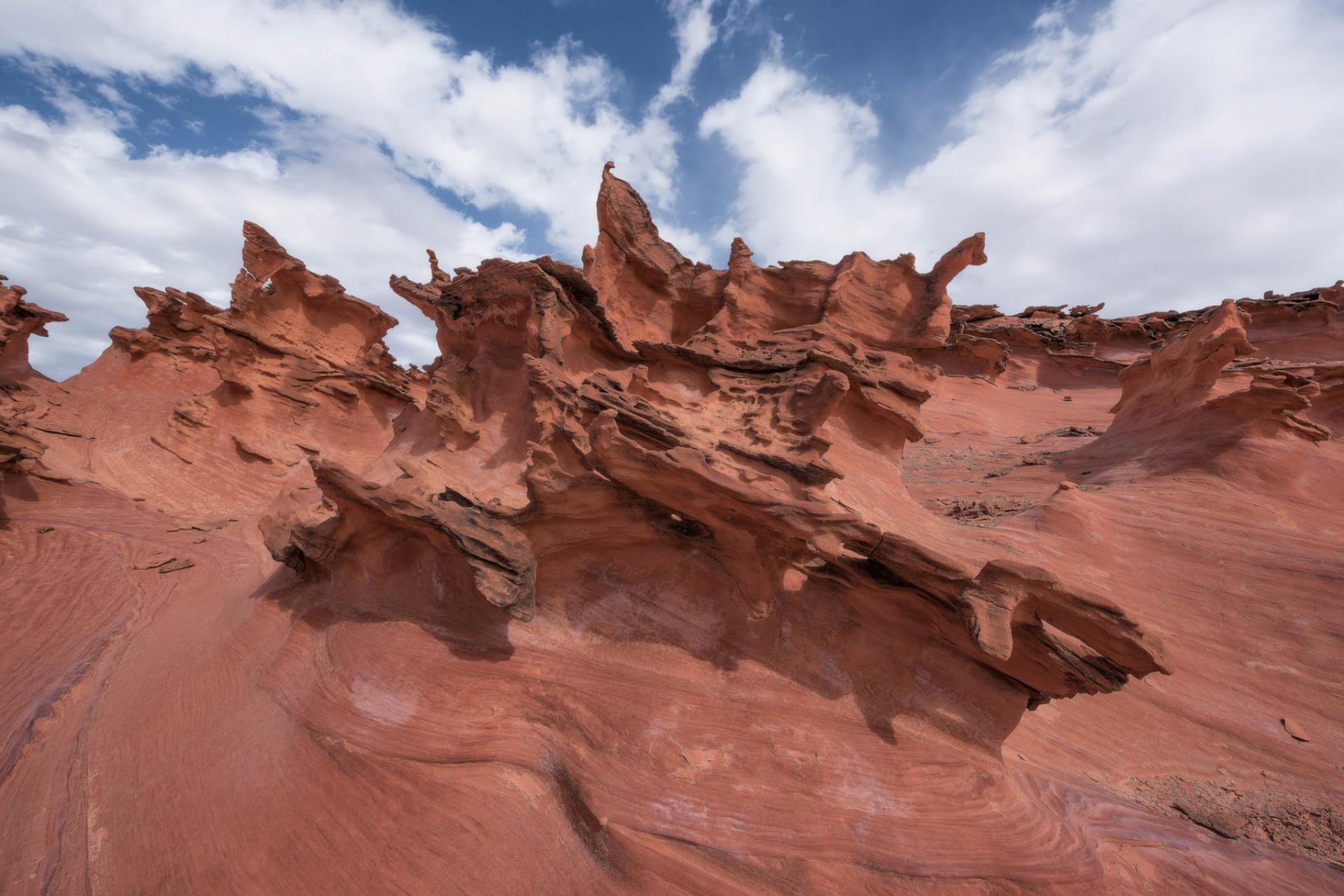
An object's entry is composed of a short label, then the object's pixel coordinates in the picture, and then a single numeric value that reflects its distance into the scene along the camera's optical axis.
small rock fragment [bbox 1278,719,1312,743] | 4.04
